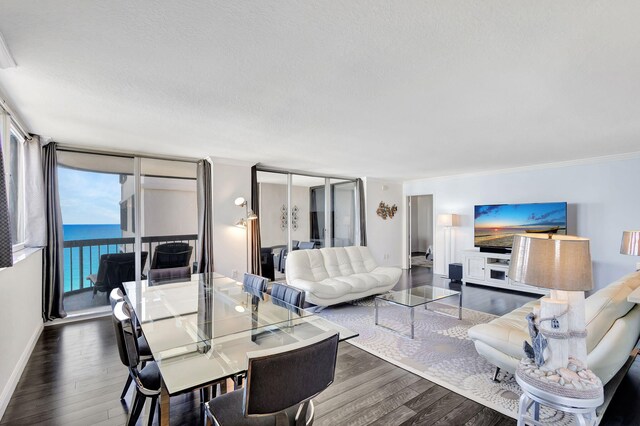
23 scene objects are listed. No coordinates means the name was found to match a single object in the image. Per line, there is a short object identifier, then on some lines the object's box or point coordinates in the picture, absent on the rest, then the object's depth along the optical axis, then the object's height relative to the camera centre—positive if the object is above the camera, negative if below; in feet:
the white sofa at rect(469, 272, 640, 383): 6.19 -2.94
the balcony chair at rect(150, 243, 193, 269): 15.34 -2.26
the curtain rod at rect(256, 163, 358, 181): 18.58 +2.66
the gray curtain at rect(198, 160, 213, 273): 15.55 -0.37
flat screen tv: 16.90 -0.73
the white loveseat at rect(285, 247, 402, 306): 13.82 -3.35
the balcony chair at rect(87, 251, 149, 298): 14.21 -2.84
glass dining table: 4.96 -2.63
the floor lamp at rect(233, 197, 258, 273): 16.47 -0.34
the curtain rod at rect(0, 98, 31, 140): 8.33 +3.00
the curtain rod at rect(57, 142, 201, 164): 13.19 +2.85
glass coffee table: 11.53 -3.63
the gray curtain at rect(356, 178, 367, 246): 23.34 -0.13
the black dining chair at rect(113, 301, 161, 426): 5.49 -3.04
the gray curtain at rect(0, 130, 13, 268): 5.57 -0.30
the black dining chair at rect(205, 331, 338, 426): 3.89 -2.38
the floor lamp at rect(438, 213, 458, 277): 21.42 -1.36
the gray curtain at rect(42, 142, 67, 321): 12.36 -1.47
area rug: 7.45 -4.65
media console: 18.01 -3.81
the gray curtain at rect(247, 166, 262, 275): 17.24 -1.29
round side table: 4.86 -3.26
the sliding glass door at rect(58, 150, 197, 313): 13.55 -0.36
